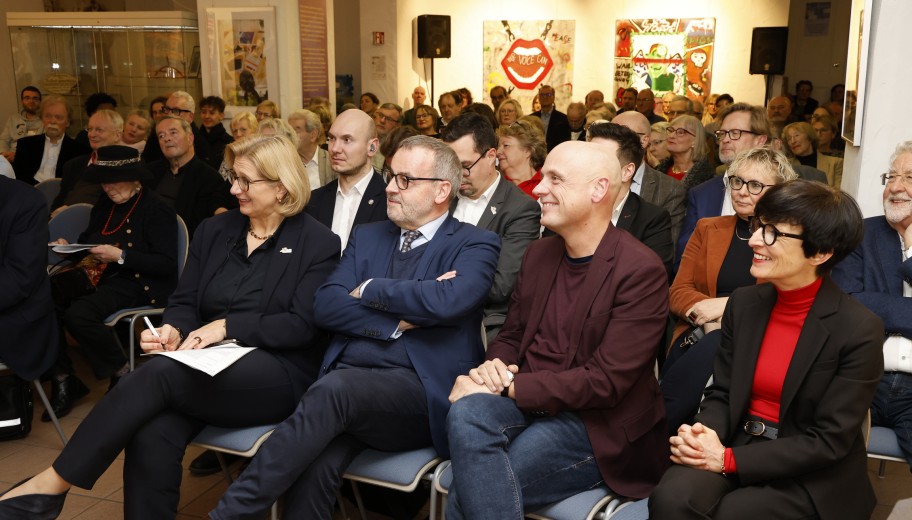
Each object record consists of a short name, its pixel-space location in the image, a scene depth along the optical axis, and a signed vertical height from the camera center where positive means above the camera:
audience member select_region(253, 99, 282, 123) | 8.28 -0.13
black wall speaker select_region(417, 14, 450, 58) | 13.55 +0.99
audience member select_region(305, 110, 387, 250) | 4.36 -0.44
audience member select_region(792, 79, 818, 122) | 12.63 -0.03
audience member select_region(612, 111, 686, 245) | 4.68 -0.51
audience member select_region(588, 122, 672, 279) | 3.88 -0.55
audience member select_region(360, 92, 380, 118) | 11.30 -0.07
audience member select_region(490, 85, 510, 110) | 12.77 +0.05
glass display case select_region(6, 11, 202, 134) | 9.65 +0.49
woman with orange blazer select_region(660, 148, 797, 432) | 3.29 -0.66
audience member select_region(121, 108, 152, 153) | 7.34 -0.30
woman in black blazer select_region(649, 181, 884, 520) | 2.21 -0.79
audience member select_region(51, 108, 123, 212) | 5.80 -0.50
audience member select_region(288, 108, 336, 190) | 6.45 -0.33
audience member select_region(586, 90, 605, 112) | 12.16 +0.00
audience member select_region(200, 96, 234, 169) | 7.85 -0.28
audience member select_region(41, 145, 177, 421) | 4.48 -0.87
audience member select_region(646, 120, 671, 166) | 6.49 -0.34
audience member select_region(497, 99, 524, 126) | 9.70 -0.17
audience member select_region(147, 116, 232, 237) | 5.51 -0.56
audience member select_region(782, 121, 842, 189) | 7.07 -0.36
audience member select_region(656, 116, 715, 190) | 5.64 -0.30
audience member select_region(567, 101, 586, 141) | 11.17 -0.25
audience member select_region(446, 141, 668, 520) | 2.45 -0.85
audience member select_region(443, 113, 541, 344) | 3.55 -0.50
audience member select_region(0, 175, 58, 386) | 3.86 -0.82
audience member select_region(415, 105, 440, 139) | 9.34 -0.25
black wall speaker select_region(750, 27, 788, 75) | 12.71 +0.75
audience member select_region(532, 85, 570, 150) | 10.69 -0.28
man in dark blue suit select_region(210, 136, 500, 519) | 2.65 -0.86
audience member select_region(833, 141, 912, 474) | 2.79 -0.66
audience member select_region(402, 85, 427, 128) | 12.69 +0.03
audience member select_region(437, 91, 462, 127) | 10.67 -0.11
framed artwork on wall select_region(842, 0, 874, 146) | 3.72 +0.13
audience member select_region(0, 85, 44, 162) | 8.98 -0.32
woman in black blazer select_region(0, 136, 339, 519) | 2.81 -0.90
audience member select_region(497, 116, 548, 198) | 4.93 -0.32
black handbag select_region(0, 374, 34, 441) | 4.14 -1.54
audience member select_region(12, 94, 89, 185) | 7.63 -0.49
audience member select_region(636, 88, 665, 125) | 11.73 -0.06
